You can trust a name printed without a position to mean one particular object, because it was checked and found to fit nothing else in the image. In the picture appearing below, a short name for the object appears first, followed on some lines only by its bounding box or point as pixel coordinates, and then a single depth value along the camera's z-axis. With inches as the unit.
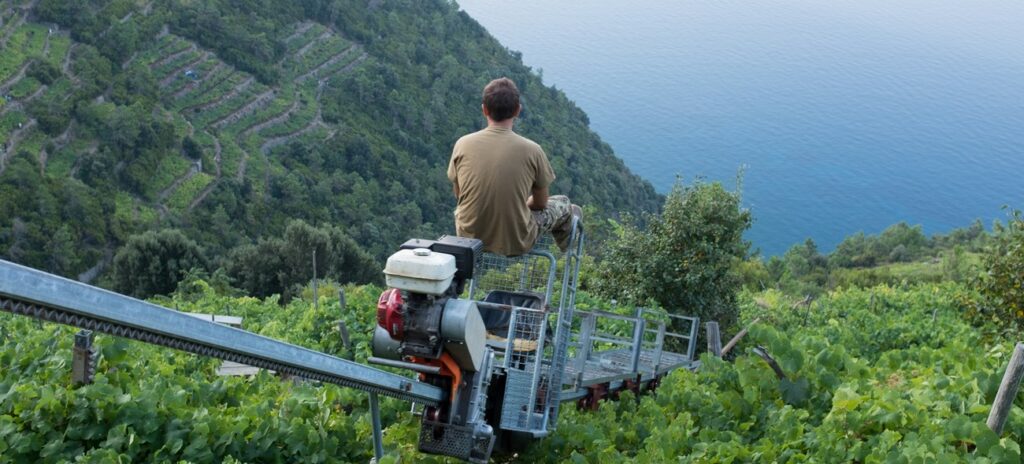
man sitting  228.2
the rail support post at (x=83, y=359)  196.2
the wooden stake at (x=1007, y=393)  212.2
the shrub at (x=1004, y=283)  579.5
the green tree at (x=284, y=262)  1771.7
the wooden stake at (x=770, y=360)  263.3
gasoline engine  179.3
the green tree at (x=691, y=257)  783.1
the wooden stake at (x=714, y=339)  374.6
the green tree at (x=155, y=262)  1739.7
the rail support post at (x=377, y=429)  190.4
